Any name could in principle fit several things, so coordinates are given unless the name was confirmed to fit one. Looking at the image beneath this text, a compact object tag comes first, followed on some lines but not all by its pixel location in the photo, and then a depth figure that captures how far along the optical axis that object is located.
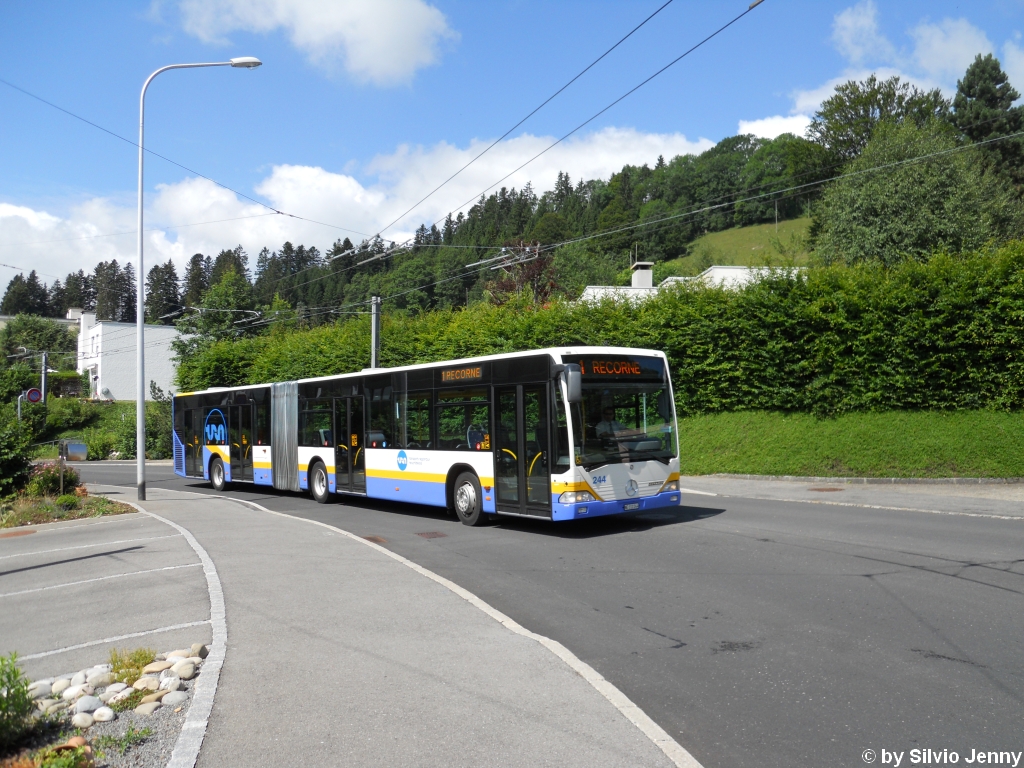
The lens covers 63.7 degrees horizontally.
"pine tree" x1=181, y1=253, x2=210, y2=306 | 124.81
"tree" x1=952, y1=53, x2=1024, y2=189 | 56.47
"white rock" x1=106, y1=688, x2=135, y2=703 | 5.39
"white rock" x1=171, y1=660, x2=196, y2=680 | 5.84
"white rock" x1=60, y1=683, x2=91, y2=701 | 5.56
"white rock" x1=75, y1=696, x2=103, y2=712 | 5.20
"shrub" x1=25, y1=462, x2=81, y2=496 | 19.97
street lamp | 21.86
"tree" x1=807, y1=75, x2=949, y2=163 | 60.03
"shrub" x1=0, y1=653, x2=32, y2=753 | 4.55
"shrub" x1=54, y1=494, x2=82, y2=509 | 18.88
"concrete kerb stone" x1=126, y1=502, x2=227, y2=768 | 4.46
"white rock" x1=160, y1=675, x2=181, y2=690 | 5.58
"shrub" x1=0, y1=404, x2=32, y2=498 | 19.59
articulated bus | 12.65
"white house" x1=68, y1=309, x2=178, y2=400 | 84.31
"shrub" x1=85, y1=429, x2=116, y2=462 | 57.06
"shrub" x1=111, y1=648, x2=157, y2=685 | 5.82
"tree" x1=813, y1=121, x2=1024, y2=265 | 39.81
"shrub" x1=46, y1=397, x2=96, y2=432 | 64.44
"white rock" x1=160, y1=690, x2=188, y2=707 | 5.34
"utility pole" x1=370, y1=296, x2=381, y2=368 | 31.60
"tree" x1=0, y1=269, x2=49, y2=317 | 147.25
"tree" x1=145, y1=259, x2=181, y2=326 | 123.91
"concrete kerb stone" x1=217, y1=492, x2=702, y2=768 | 4.44
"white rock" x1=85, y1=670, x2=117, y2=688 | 5.82
